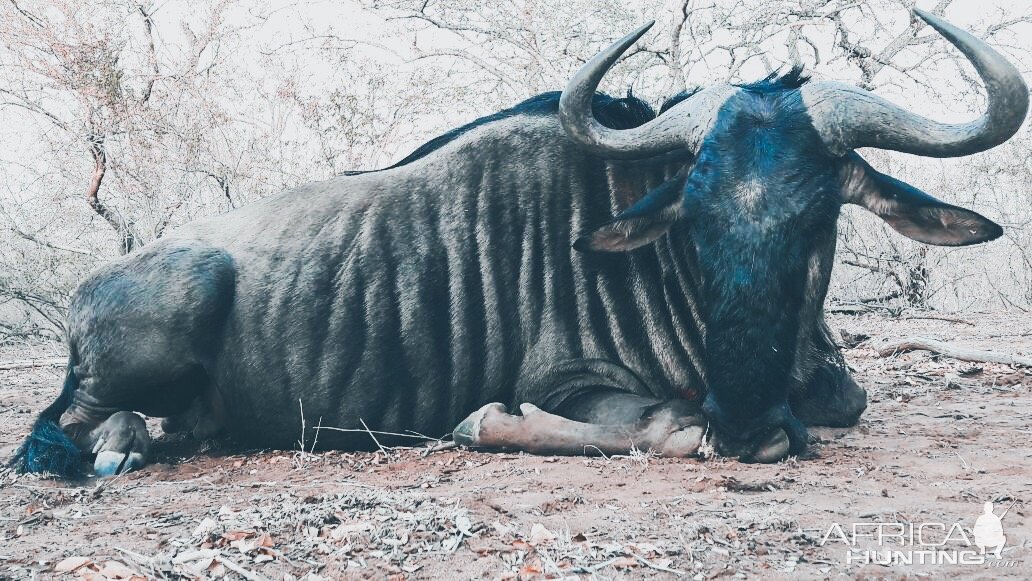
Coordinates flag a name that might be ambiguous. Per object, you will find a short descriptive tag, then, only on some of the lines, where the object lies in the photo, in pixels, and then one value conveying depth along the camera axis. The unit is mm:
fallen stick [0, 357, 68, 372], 7219
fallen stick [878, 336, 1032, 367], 4984
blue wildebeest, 3240
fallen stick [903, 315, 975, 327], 7533
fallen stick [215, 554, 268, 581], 1978
